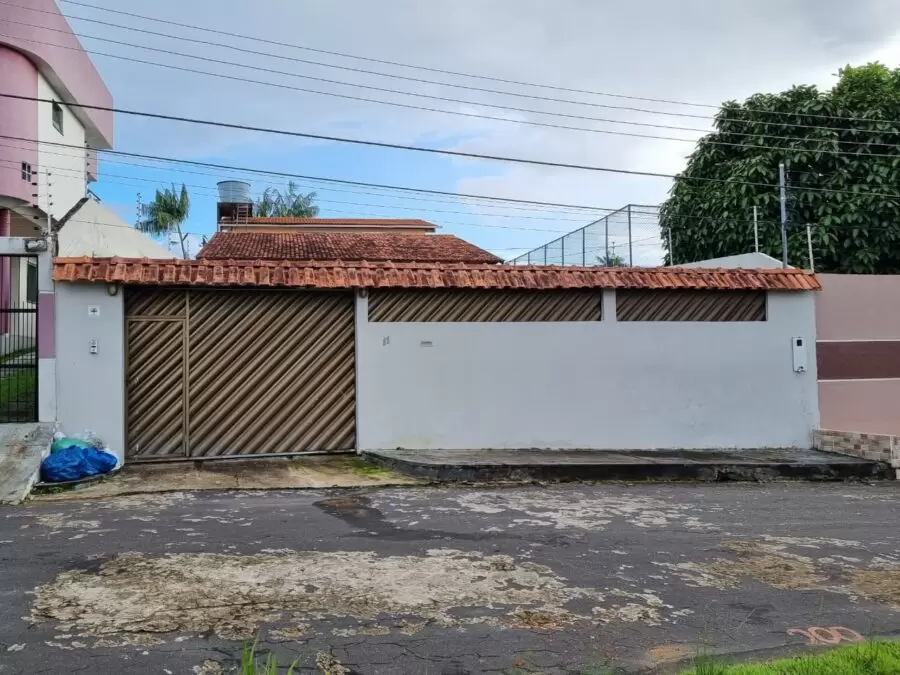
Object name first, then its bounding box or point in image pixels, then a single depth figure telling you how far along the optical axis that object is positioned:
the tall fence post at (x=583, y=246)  17.05
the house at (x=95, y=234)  9.56
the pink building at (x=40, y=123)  17.25
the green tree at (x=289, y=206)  37.53
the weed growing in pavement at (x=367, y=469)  8.98
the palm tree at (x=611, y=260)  16.17
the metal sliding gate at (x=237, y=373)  9.45
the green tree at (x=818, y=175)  19.39
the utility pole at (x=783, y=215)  13.98
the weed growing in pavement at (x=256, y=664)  2.80
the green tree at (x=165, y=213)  31.78
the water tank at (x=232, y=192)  30.11
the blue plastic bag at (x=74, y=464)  7.88
